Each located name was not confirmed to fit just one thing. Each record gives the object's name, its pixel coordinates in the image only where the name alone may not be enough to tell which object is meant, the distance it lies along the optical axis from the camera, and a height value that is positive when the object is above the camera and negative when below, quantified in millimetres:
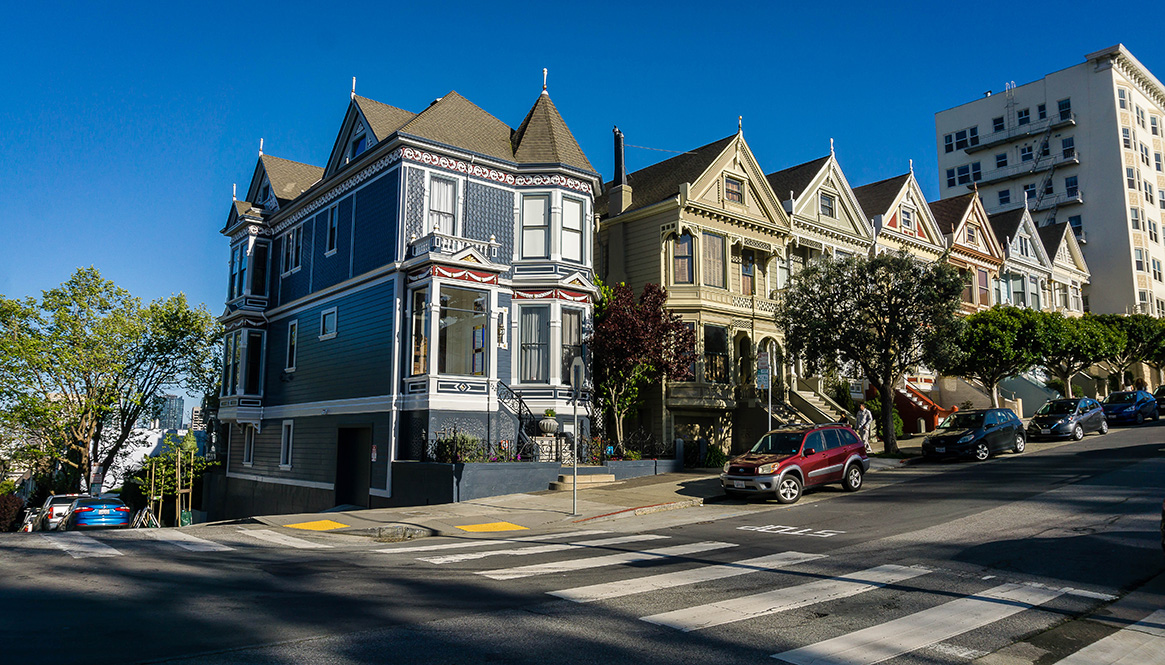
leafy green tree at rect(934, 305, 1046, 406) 33625 +3695
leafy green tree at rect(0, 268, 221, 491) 36094 +3188
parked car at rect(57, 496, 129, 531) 23406 -2654
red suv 17906 -832
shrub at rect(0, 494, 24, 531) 37000 -4150
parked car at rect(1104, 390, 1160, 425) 34750 +943
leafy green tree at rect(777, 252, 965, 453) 25042 +3729
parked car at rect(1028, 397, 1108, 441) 28609 +344
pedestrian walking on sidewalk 25281 +251
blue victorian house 22797 +4268
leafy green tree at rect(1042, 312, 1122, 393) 36675 +4250
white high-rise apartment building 59188 +21671
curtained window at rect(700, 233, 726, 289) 29828 +6528
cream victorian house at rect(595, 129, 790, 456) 28720 +6480
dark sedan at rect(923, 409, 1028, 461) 23922 -229
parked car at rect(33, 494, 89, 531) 24844 -2684
